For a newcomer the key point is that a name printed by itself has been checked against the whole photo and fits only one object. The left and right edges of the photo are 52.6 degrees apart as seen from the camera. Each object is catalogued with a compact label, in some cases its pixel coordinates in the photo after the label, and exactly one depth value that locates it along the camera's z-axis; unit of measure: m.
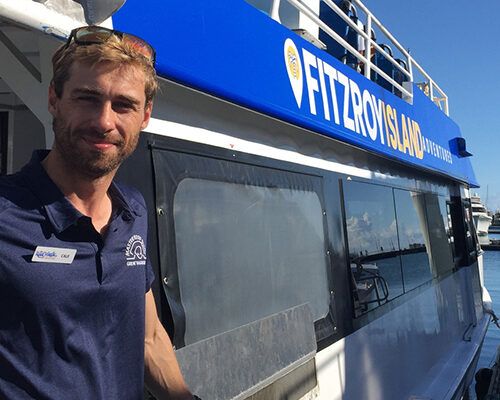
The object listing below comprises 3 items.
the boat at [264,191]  1.84
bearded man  1.05
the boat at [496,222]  66.34
